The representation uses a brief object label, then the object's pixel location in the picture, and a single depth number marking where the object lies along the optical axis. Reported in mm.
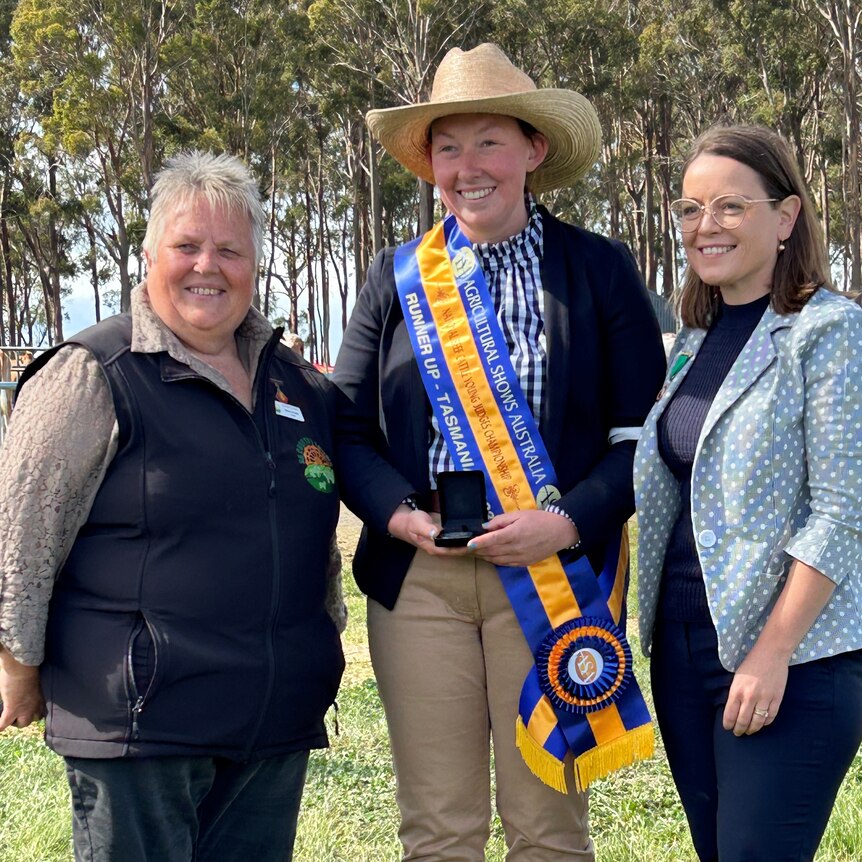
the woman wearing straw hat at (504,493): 2453
